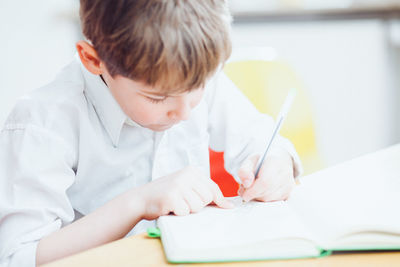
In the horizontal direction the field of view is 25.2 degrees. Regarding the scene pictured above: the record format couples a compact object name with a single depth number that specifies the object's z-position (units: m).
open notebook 1.04
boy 1.14
